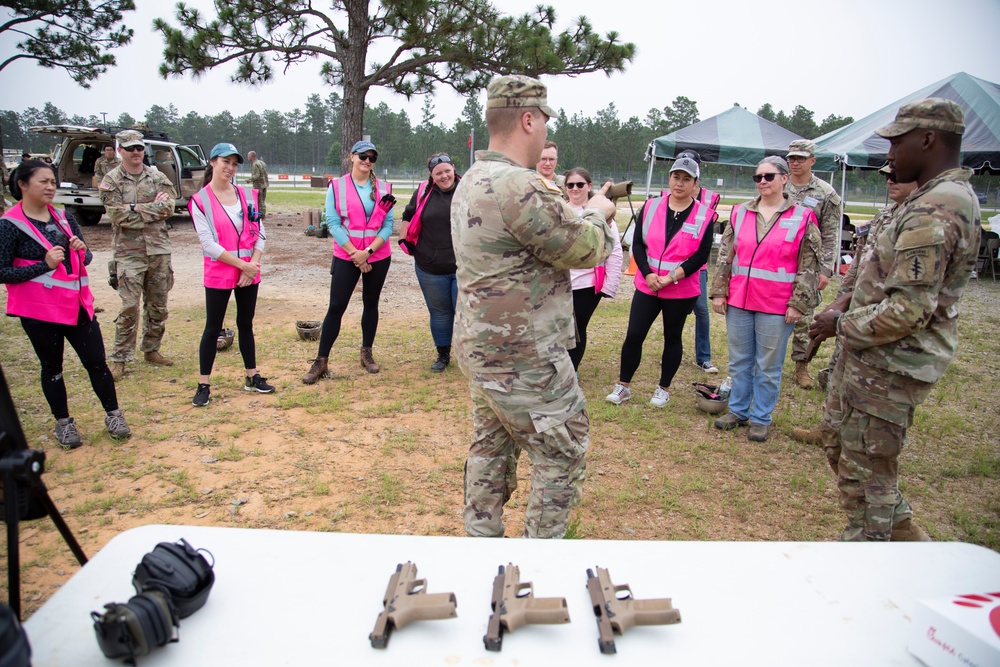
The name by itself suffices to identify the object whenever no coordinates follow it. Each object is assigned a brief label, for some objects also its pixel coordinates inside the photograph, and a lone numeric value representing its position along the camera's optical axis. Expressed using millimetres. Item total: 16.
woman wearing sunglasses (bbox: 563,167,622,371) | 4574
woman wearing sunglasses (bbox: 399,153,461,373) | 5184
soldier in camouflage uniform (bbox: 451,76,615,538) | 2068
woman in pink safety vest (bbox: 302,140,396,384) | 5055
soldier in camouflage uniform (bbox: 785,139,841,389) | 4910
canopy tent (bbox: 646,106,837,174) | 11039
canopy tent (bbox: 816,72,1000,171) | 9414
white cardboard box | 1072
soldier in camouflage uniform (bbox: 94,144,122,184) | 10094
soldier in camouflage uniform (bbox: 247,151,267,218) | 15655
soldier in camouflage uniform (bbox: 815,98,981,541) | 2244
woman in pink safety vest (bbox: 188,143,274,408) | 4480
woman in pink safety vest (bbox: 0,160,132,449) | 3693
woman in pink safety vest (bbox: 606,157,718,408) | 4500
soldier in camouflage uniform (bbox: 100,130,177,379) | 5316
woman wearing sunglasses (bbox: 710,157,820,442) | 4109
